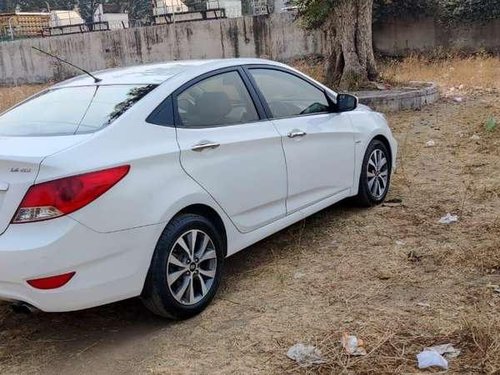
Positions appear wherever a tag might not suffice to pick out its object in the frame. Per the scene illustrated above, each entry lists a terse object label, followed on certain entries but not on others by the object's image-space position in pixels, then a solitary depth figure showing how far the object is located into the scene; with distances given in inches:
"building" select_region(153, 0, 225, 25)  1125.1
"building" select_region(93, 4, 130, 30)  1409.9
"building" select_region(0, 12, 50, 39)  1407.5
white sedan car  119.0
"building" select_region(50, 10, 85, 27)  1445.6
